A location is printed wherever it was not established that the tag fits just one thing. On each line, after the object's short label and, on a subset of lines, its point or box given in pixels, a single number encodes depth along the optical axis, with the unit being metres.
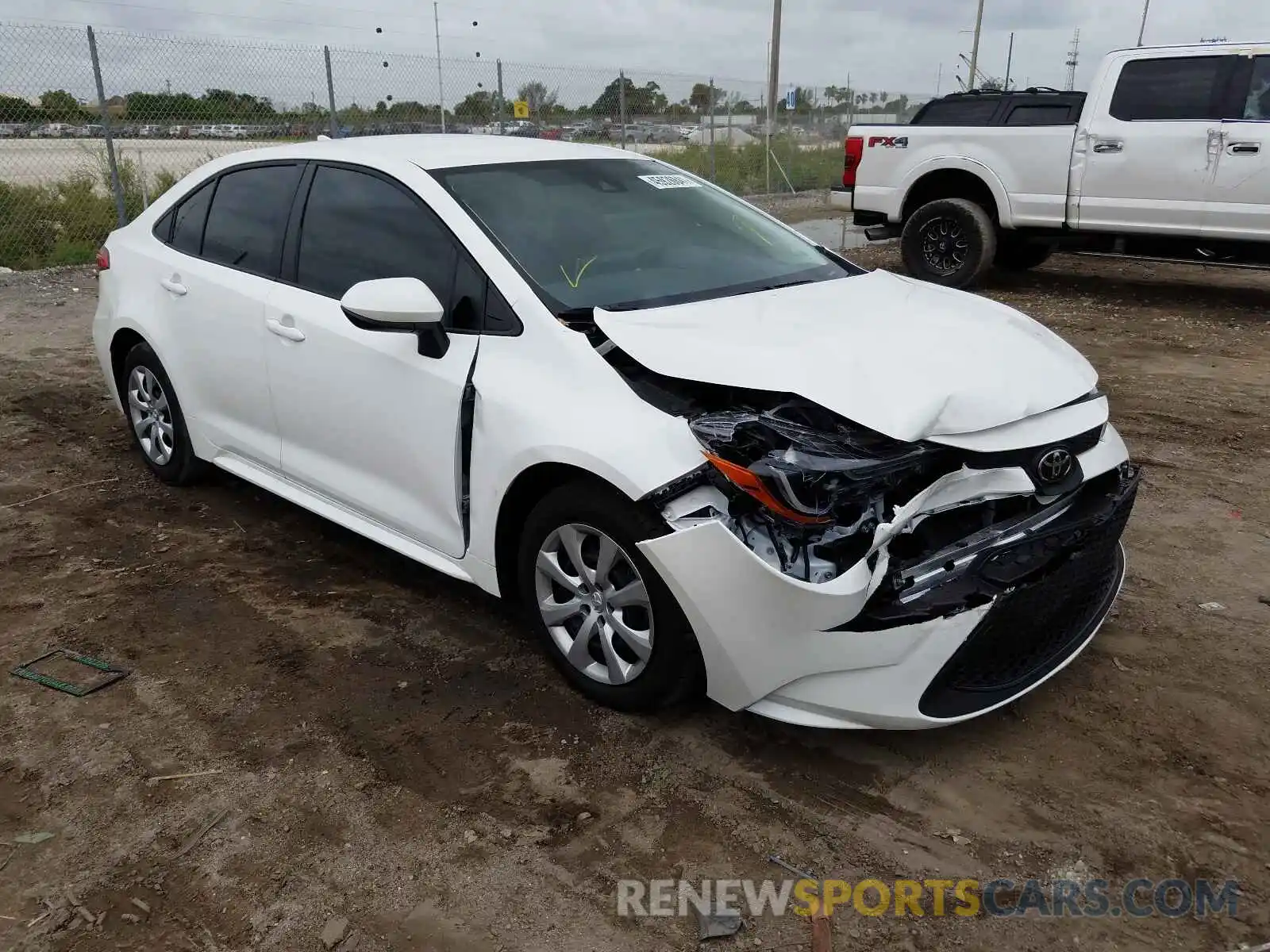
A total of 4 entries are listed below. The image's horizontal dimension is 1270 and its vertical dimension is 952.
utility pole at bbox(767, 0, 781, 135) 19.31
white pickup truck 8.33
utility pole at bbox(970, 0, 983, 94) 34.16
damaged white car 2.62
